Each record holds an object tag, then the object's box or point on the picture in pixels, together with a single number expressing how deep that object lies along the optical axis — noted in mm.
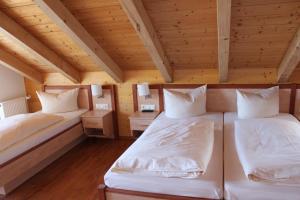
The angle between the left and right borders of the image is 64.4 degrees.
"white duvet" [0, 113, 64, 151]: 2568
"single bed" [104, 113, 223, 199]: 1628
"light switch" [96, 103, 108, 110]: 3857
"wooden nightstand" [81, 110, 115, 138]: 3530
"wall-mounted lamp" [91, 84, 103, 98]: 3658
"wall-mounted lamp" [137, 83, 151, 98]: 3402
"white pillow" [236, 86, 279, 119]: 2781
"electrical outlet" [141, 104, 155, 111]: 3611
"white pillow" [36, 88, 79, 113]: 3713
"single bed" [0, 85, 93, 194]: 2465
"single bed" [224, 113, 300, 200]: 1511
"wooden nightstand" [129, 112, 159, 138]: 3293
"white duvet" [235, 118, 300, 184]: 1549
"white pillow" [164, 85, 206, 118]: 3020
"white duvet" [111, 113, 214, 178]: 1707
